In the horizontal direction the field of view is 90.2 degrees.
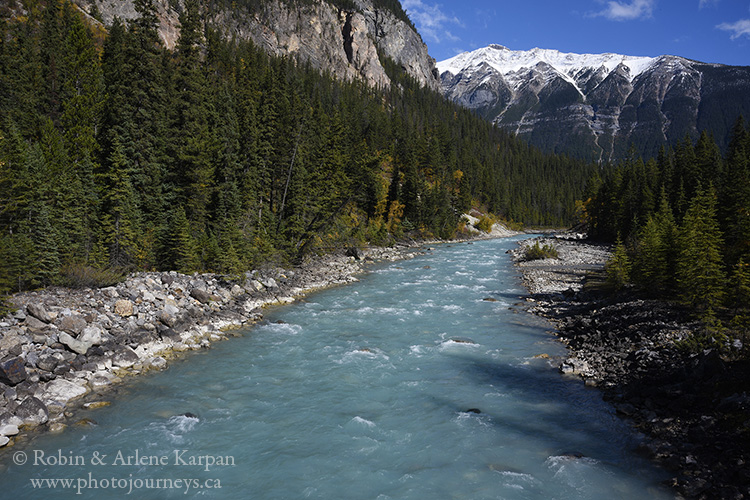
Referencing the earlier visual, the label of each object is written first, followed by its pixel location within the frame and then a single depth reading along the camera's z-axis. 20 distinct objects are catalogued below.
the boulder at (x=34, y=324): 12.73
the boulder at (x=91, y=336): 12.91
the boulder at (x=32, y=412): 9.43
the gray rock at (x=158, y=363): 13.50
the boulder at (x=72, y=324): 13.19
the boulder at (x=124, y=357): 12.96
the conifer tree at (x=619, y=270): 24.27
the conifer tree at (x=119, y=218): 21.86
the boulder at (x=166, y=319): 16.36
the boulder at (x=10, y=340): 11.26
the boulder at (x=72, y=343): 12.55
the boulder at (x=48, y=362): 11.34
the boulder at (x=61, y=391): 10.41
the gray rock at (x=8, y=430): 8.76
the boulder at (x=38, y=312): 13.11
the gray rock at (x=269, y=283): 25.14
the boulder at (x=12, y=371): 10.15
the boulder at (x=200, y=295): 19.70
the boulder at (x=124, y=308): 15.61
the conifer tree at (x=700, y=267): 15.15
